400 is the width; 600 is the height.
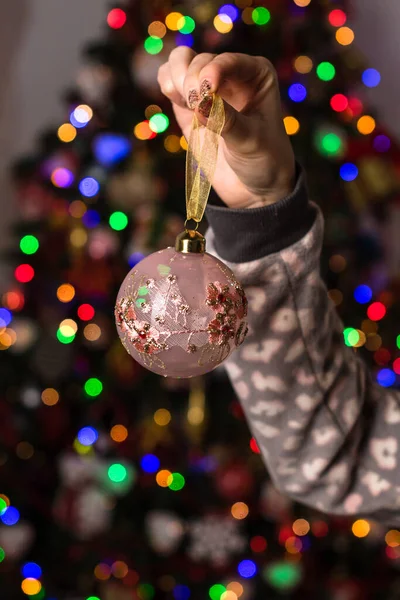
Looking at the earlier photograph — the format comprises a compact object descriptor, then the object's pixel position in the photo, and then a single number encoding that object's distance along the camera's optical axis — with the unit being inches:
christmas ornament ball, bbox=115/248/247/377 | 23.4
